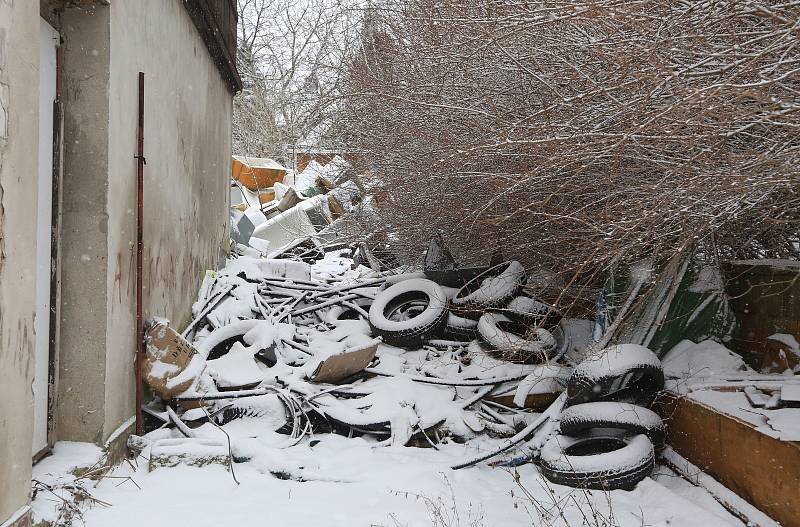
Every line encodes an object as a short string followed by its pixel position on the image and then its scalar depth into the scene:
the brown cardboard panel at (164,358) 4.44
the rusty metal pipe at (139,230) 4.23
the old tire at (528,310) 6.16
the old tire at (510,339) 5.58
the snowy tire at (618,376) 4.59
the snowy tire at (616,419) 4.35
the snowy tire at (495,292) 6.35
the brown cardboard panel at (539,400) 5.29
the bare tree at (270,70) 24.17
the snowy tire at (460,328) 6.53
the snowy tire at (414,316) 6.29
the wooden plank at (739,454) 3.34
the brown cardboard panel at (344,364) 5.19
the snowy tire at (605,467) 4.02
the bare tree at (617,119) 3.26
